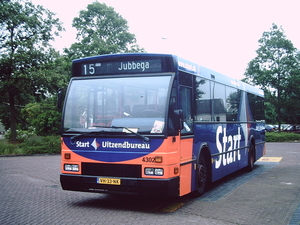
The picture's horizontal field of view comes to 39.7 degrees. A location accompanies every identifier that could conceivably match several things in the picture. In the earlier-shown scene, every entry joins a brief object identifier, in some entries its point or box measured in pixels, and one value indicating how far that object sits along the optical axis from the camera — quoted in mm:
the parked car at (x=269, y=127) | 55822
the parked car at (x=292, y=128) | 52241
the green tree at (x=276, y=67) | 38812
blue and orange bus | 7770
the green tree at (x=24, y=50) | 28234
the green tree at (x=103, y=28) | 44625
